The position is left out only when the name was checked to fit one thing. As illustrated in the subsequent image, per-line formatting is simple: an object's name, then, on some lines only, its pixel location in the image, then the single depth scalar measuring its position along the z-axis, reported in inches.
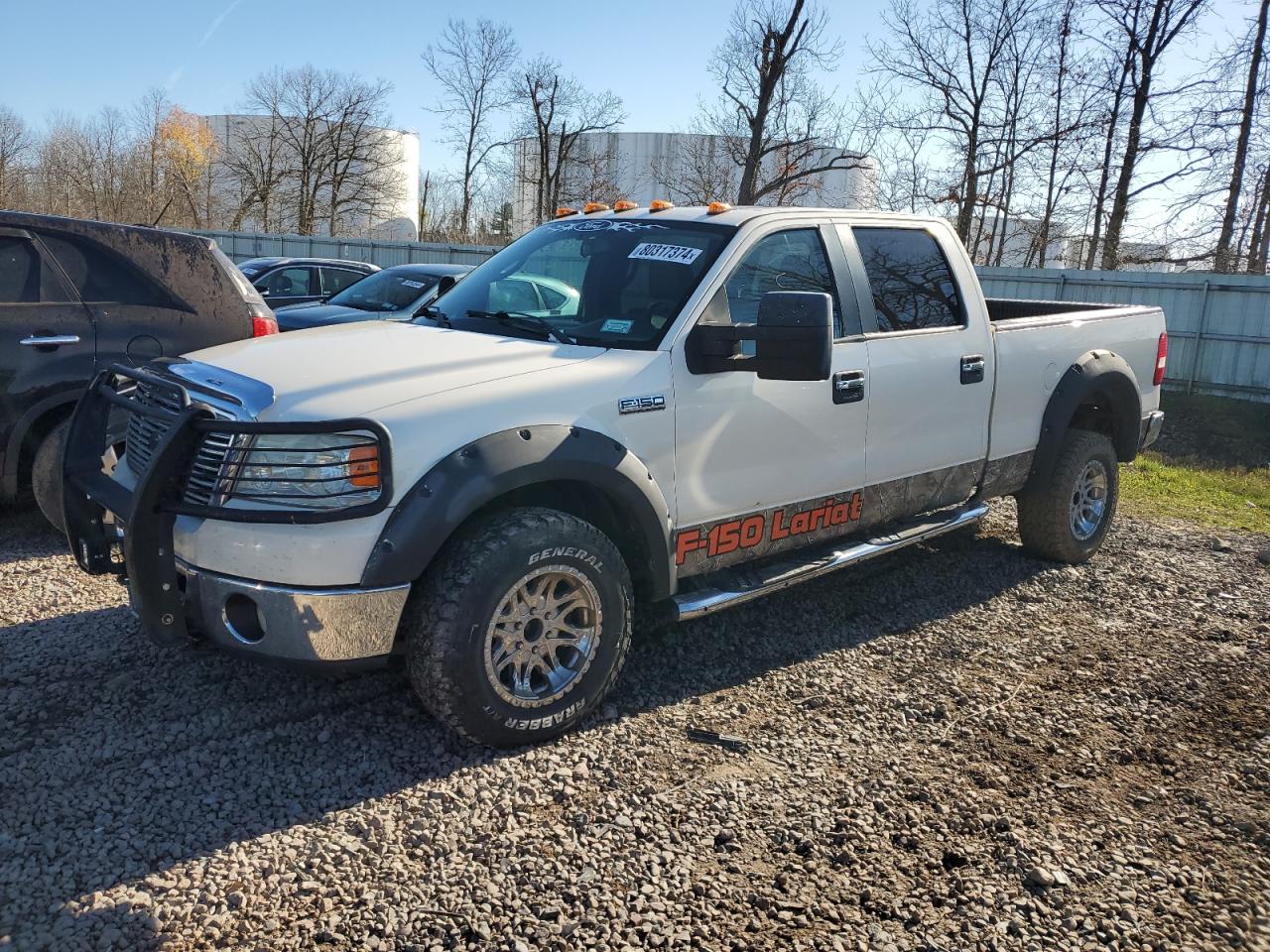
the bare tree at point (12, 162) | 1722.4
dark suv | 217.0
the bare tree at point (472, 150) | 1555.1
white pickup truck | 126.0
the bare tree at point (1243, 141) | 757.3
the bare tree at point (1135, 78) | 835.4
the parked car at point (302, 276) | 544.3
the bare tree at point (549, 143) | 1381.6
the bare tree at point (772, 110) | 679.7
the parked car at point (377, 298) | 392.5
